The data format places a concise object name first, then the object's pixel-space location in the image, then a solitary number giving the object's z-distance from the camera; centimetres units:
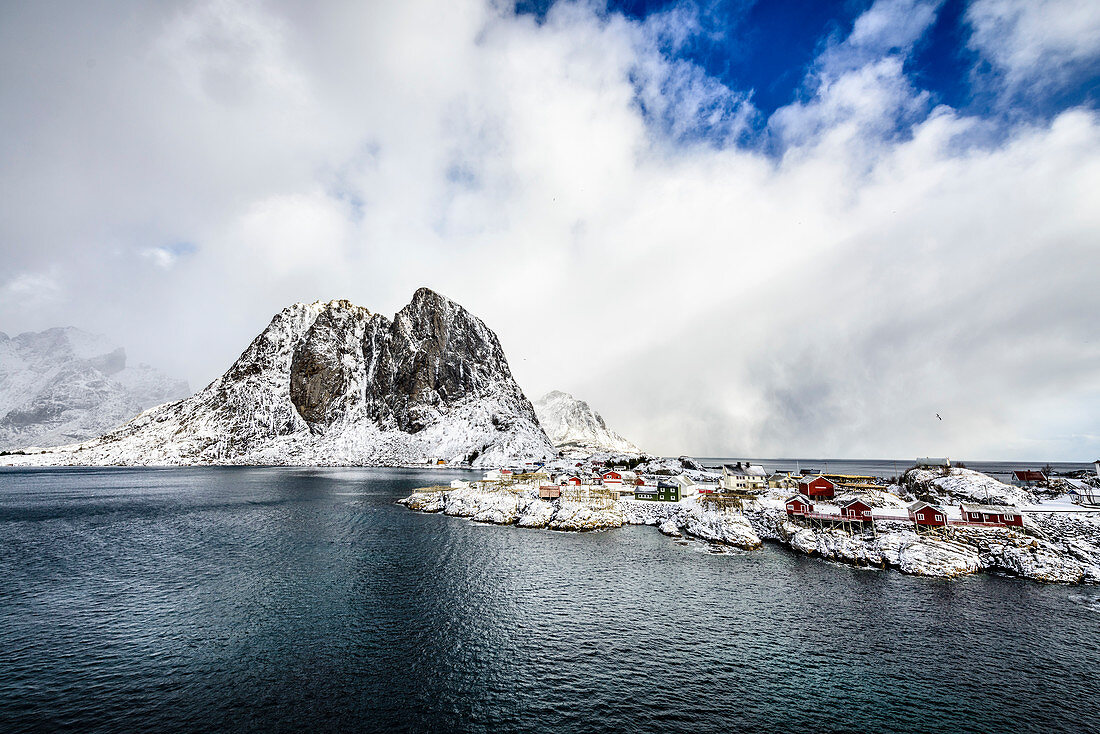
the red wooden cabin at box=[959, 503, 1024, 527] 5584
